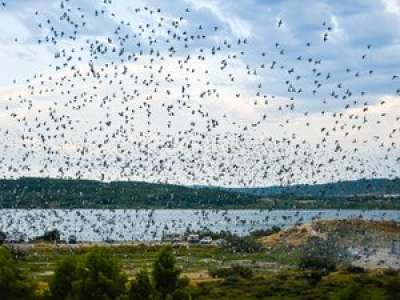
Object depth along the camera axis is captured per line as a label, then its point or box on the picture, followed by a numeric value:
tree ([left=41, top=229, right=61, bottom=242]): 147.75
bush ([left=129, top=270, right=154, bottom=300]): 48.19
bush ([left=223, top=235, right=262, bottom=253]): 127.13
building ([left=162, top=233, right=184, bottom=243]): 151.80
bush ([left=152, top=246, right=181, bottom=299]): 52.91
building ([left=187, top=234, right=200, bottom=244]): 148.81
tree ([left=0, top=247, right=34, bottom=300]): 50.22
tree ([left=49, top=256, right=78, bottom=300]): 49.81
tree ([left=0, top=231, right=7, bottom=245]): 130.16
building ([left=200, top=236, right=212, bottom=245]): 144.25
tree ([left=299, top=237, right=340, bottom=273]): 99.69
